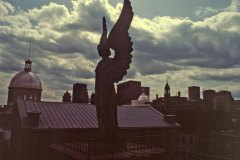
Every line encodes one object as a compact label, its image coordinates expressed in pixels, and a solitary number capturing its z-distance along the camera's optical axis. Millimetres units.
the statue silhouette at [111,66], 12422
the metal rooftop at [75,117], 18095
